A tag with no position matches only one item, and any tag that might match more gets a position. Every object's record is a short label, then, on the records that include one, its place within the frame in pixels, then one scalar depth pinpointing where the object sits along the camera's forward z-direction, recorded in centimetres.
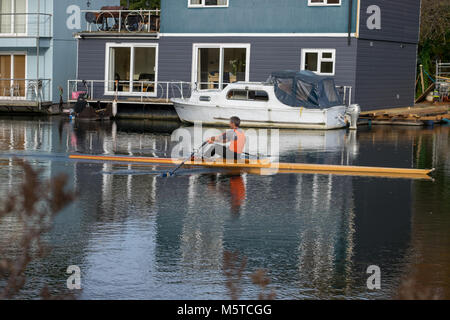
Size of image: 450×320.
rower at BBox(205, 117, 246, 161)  1931
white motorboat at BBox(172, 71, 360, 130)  3059
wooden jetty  3472
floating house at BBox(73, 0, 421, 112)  3347
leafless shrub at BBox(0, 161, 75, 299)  467
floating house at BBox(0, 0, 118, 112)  3912
